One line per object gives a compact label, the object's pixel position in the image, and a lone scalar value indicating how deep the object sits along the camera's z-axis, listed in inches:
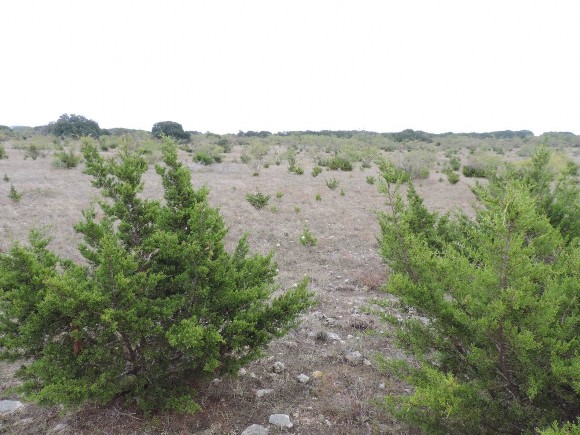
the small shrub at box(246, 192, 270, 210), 520.4
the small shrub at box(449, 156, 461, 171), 1023.0
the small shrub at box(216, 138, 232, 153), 1429.6
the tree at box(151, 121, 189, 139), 1883.6
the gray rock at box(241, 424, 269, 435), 135.0
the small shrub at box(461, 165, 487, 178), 907.4
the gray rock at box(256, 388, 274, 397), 159.2
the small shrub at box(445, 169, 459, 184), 778.2
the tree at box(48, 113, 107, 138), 1876.2
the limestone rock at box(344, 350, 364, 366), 185.5
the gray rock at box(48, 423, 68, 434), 136.8
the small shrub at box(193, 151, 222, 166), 913.2
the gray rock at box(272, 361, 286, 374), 177.3
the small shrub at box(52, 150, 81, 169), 779.5
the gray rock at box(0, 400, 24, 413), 150.2
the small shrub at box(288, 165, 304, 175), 850.1
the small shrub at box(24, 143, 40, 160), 938.7
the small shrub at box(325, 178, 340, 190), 689.6
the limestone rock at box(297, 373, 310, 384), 168.9
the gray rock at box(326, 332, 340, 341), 209.6
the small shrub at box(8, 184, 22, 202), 478.0
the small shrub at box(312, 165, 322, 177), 818.9
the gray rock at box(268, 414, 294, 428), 140.0
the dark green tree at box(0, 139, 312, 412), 118.1
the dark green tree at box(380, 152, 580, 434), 88.1
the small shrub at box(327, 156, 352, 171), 960.3
